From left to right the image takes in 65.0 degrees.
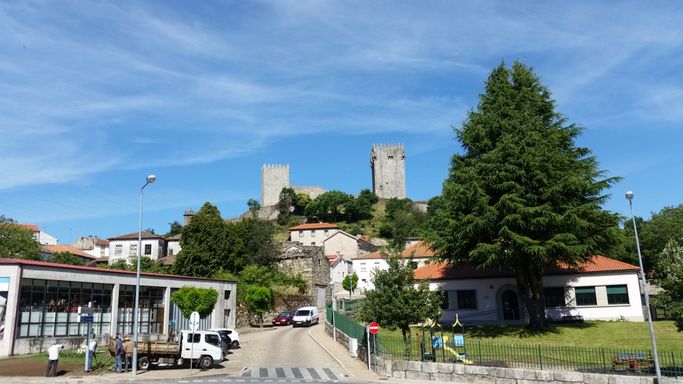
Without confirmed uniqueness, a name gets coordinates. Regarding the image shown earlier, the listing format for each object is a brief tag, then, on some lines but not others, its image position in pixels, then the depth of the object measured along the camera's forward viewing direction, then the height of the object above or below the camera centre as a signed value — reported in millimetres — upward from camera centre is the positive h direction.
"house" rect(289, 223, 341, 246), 111125 +14400
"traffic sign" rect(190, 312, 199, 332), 23092 -596
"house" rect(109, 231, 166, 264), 82875 +9281
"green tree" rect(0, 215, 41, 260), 58900 +7544
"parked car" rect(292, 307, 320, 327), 46438 -1207
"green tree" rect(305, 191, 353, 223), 132125 +23256
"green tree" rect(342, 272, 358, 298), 73812 +2676
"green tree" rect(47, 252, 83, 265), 72350 +7033
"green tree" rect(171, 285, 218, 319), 35875 +426
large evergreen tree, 32750 +6362
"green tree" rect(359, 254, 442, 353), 27062 -2
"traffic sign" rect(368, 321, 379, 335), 23703 -1178
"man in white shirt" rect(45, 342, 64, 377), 21000 -1985
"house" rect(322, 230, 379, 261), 99188 +10364
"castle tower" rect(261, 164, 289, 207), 154000 +34596
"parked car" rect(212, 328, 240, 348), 32875 -1969
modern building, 26531 +319
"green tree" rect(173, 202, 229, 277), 59312 +6419
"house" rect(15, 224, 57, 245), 108738 +14922
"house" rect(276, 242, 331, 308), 62000 +4134
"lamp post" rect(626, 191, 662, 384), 16264 -2009
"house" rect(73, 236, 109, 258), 110938 +13229
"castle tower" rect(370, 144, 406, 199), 154750 +37106
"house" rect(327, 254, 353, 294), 76312 +4574
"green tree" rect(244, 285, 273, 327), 46594 +447
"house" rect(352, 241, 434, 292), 80250 +5440
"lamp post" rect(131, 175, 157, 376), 22688 -1601
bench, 18328 -2340
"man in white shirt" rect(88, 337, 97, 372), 22828 -1751
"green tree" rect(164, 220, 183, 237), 118900 +17213
